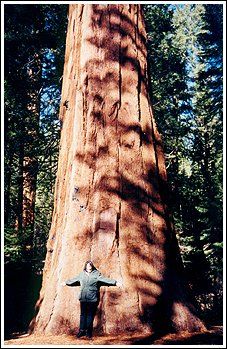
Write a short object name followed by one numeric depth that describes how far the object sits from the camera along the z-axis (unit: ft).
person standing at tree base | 15.38
